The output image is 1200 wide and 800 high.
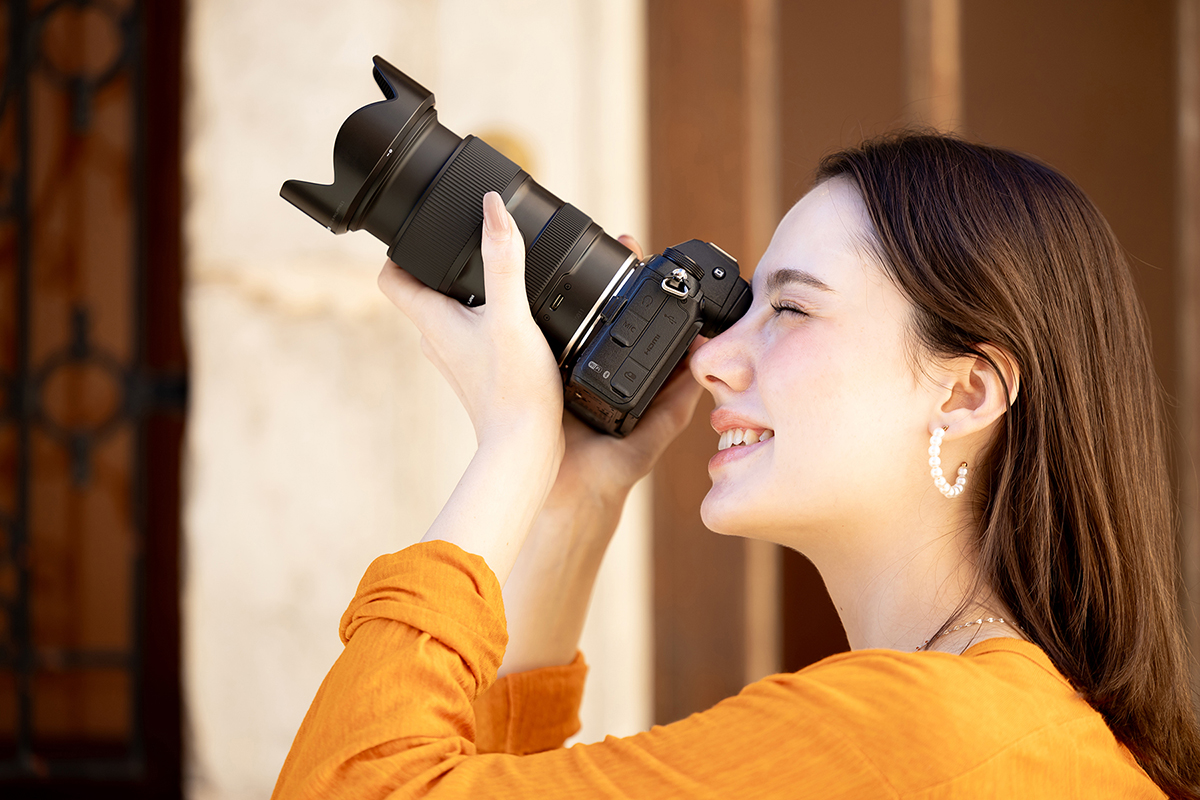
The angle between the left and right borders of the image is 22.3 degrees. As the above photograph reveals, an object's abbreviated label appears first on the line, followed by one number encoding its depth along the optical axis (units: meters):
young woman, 1.39
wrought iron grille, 1.81
